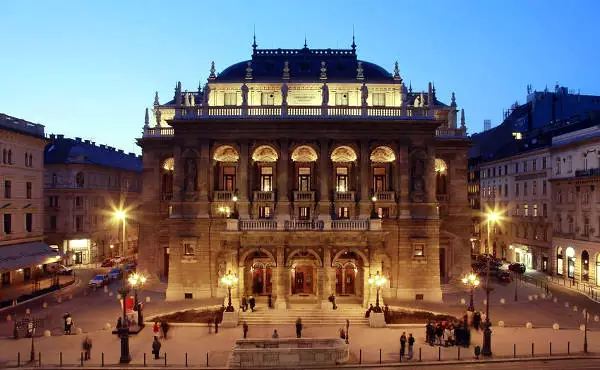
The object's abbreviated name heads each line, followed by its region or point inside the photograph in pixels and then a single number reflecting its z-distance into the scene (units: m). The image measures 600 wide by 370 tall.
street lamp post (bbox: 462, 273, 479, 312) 40.94
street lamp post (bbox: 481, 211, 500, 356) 33.41
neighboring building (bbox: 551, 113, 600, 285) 59.66
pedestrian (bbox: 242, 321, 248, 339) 37.50
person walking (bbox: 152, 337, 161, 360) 32.94
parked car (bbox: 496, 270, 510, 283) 61.53
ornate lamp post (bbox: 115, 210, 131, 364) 32.12
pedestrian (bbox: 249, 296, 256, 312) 44.56
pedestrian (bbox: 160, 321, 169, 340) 37.91
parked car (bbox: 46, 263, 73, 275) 65.94
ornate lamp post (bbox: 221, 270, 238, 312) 40.92
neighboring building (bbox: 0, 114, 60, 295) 55.22
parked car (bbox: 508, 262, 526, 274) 69.12
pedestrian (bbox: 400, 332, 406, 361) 33.00
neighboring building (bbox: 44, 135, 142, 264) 76.12
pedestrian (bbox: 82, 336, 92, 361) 32.78
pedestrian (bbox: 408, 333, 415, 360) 33.03
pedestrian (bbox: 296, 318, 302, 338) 37.34
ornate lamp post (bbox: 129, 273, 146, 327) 41.07
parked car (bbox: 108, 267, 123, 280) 63.96
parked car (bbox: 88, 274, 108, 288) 57.78
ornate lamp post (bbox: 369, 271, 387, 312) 41.22
